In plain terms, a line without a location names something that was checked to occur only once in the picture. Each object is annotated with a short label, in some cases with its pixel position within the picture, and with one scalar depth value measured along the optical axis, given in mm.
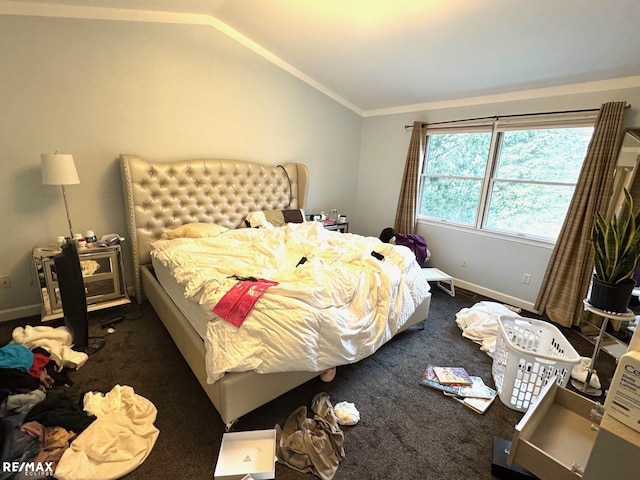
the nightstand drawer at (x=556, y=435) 1244
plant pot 1677
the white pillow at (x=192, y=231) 2852
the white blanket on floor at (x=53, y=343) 2016
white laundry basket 1768
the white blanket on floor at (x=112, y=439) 1357
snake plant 1626
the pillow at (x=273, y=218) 3367
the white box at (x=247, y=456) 1361
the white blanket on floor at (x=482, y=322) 2562
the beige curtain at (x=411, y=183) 3939
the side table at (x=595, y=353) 1688
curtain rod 2705
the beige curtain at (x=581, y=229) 2605
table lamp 2221
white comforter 1510
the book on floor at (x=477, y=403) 1859
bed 1591
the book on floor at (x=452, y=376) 2070
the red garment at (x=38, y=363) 1793
